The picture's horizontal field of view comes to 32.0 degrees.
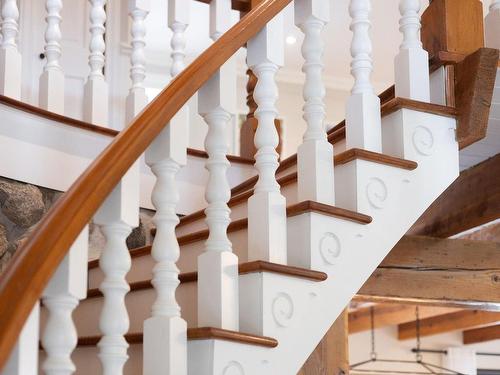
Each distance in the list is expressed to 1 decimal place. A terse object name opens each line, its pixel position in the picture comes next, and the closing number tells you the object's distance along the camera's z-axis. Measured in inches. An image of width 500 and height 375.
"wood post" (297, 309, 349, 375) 131.6
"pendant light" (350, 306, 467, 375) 334.6
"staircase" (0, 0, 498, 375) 67.8
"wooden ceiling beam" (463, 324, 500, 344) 336.5
